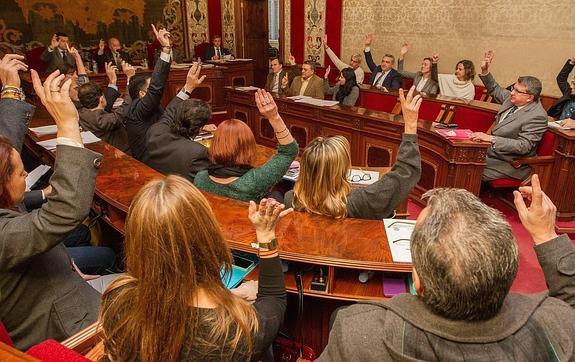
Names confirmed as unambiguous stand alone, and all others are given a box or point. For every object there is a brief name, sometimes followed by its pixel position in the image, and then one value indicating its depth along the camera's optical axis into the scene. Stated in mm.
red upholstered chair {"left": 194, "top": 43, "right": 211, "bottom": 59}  10617
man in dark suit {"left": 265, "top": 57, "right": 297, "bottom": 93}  7193
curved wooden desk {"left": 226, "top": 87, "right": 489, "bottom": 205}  4012
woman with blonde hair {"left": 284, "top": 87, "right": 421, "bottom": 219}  2221
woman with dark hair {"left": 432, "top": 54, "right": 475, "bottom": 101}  6191
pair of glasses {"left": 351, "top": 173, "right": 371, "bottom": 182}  3303
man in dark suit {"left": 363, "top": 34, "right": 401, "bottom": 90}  6905
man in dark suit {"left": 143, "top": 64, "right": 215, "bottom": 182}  2891
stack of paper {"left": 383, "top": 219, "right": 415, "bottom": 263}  1879
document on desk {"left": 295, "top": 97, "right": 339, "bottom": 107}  5738
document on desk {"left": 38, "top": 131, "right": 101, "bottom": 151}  3482
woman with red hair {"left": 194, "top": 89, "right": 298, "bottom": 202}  2434
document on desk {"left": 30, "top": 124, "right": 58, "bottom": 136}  3905
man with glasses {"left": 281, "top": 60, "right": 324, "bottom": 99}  6566
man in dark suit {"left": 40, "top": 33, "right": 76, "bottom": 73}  8172
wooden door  10695
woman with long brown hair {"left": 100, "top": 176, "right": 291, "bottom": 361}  1125
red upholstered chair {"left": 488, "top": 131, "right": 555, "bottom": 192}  4070
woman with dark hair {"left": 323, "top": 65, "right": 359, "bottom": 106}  6180
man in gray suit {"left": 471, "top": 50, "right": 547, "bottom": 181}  4074
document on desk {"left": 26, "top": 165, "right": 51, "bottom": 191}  2635
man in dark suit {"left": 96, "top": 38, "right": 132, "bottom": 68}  8841
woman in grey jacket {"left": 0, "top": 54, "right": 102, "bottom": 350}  1377
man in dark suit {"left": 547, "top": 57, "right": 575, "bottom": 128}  4501
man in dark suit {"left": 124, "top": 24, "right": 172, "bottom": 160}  3381
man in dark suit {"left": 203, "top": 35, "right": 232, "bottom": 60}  10094
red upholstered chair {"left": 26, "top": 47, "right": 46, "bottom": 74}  9086
